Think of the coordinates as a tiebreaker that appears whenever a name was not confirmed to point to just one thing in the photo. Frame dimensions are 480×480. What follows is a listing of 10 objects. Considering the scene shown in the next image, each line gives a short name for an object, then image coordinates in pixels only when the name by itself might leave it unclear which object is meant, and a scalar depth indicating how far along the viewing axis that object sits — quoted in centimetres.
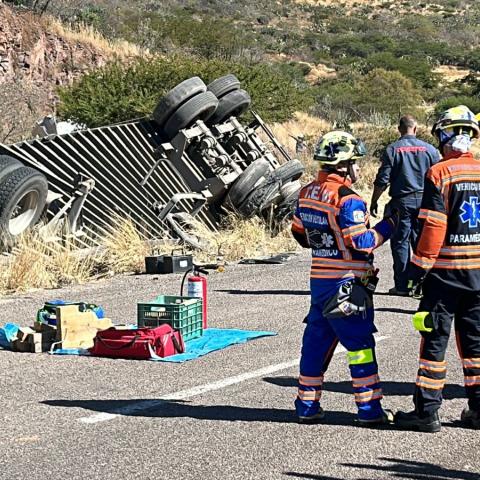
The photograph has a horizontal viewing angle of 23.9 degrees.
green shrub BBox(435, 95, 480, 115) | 5441
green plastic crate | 1003
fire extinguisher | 1073
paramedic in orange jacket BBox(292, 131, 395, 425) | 708
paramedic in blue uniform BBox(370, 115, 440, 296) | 1248
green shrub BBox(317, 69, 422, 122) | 5059
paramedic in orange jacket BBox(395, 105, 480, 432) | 688
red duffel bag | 952
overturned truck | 1709
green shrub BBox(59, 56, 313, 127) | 2573
